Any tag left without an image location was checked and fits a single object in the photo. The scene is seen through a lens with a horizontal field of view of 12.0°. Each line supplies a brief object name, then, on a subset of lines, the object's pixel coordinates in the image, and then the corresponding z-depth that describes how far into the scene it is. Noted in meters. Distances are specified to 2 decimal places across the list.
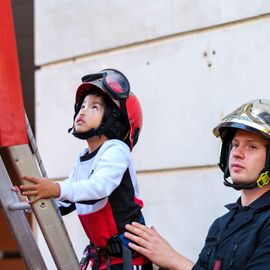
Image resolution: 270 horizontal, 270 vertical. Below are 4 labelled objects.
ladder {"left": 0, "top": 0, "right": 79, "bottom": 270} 5.02
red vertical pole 5.01
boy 5.71
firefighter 5.01
